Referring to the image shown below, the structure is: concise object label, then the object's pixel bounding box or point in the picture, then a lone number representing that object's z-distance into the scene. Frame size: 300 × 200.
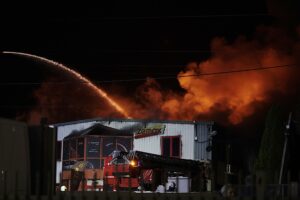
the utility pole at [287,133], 20.91
